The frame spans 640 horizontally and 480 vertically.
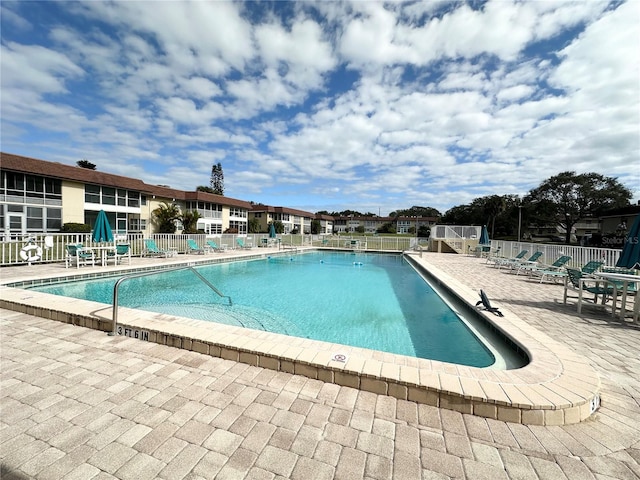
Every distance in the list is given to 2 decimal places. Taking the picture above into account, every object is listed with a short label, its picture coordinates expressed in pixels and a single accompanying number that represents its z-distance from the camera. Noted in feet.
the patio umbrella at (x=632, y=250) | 14.84
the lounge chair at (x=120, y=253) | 32.91
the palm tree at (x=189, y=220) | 83.51
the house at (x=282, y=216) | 144.36
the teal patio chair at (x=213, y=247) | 53.88
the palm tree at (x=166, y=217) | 81.56
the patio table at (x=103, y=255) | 30.70
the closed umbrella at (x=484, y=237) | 62.59
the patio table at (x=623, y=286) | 14.48
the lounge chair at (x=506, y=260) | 38.16
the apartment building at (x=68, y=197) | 53.66
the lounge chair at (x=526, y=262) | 34.35
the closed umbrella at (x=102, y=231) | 31.30
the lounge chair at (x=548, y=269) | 27.06
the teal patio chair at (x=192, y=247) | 48.93
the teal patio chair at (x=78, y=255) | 29.55
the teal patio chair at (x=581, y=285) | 16.87
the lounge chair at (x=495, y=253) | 48.18
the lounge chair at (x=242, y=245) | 62.90
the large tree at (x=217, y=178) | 203.41
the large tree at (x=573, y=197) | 116.06
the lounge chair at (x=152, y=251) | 41.17
